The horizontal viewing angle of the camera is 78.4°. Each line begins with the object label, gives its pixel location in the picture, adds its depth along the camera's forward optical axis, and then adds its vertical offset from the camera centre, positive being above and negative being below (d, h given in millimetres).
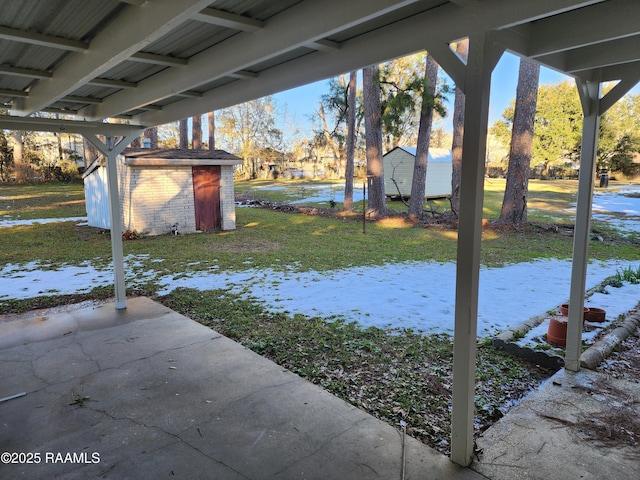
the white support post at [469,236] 1961 -295
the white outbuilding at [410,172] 19938 +463
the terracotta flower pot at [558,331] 4000 -1546
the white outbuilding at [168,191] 10633 -268
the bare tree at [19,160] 23766 +1309
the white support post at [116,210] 4828 -356
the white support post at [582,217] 3057 -298
